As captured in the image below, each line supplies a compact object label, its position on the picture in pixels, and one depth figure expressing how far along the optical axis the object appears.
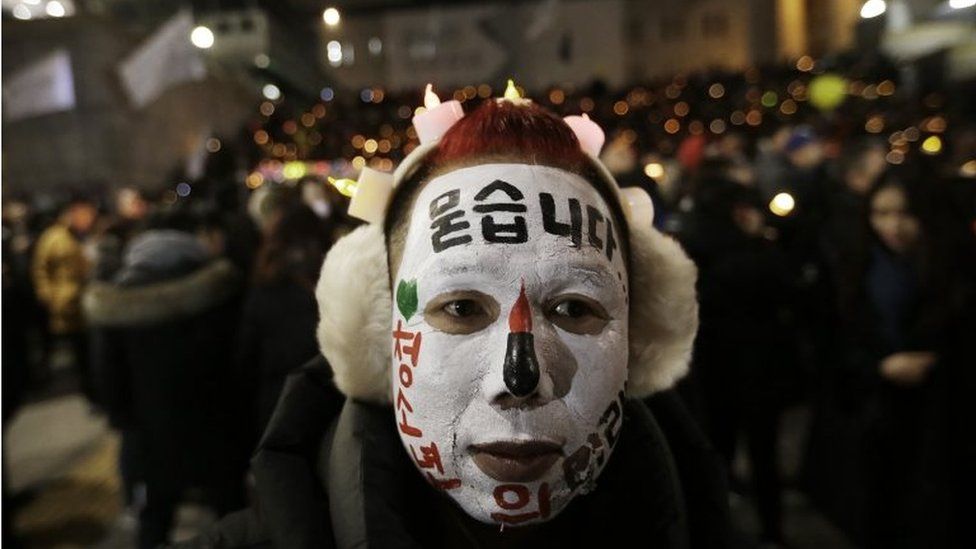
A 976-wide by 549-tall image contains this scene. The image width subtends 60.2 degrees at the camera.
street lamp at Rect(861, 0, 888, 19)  10.06
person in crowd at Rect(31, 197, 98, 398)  7.29
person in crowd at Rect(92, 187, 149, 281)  5.31
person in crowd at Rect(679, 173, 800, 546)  3.73
